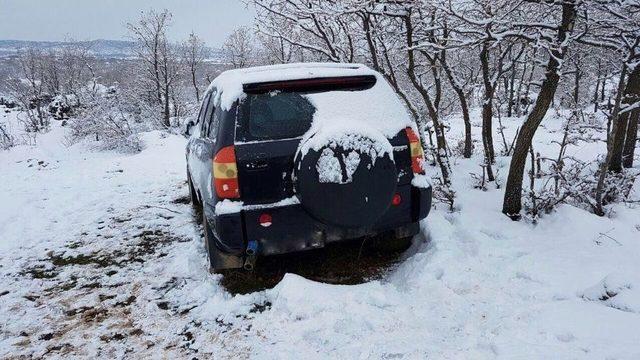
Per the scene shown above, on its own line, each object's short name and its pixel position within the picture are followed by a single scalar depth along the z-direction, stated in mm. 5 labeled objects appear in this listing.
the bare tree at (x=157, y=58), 40969
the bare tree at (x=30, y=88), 45069
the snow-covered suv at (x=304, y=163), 3330
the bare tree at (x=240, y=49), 54406
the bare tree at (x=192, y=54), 56125
